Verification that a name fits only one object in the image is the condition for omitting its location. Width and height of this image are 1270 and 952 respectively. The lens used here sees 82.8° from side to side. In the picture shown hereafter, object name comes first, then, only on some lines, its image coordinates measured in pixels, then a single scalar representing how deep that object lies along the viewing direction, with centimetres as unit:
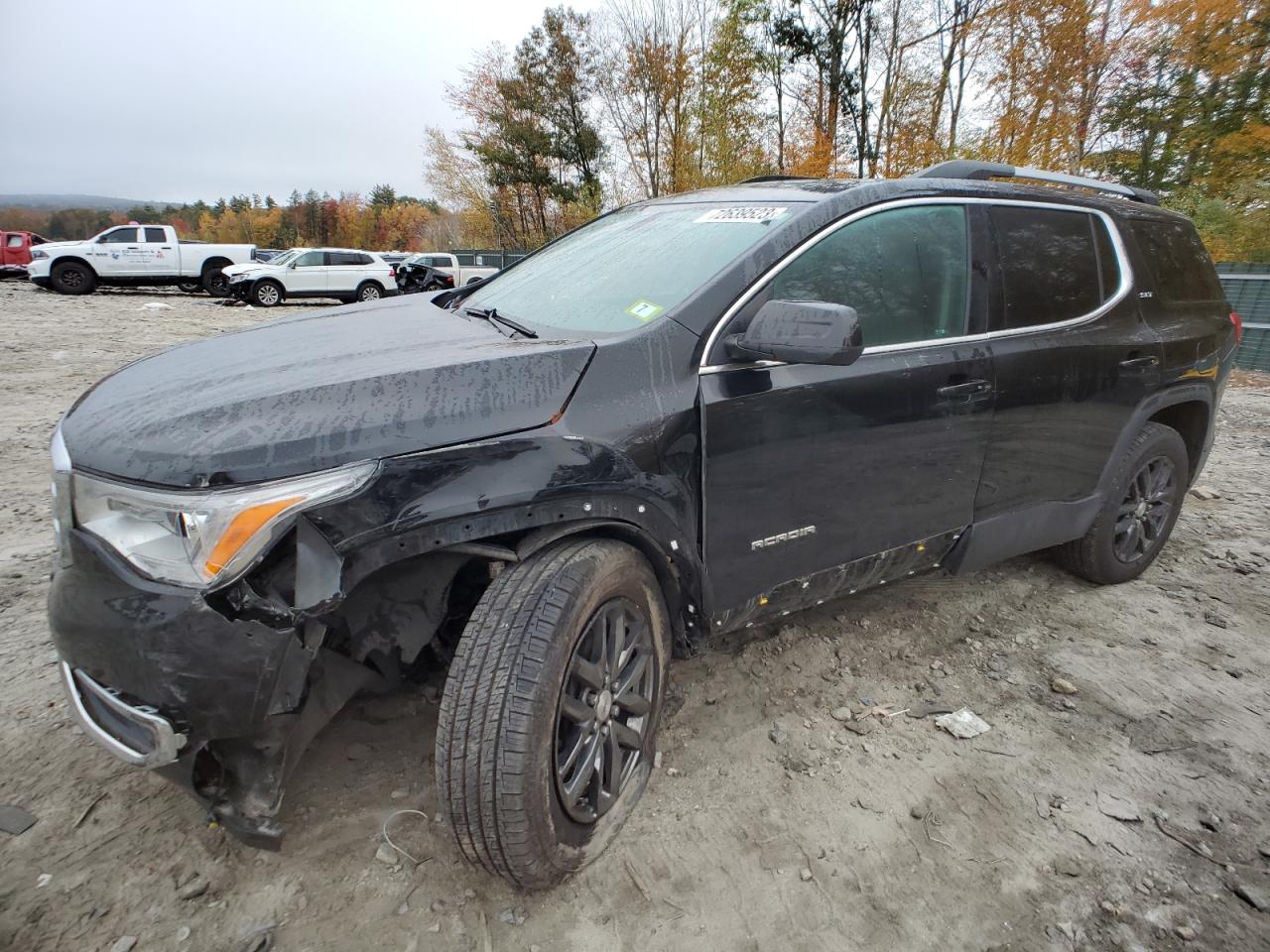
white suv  1758
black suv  152
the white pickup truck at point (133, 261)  1703
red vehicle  2123
